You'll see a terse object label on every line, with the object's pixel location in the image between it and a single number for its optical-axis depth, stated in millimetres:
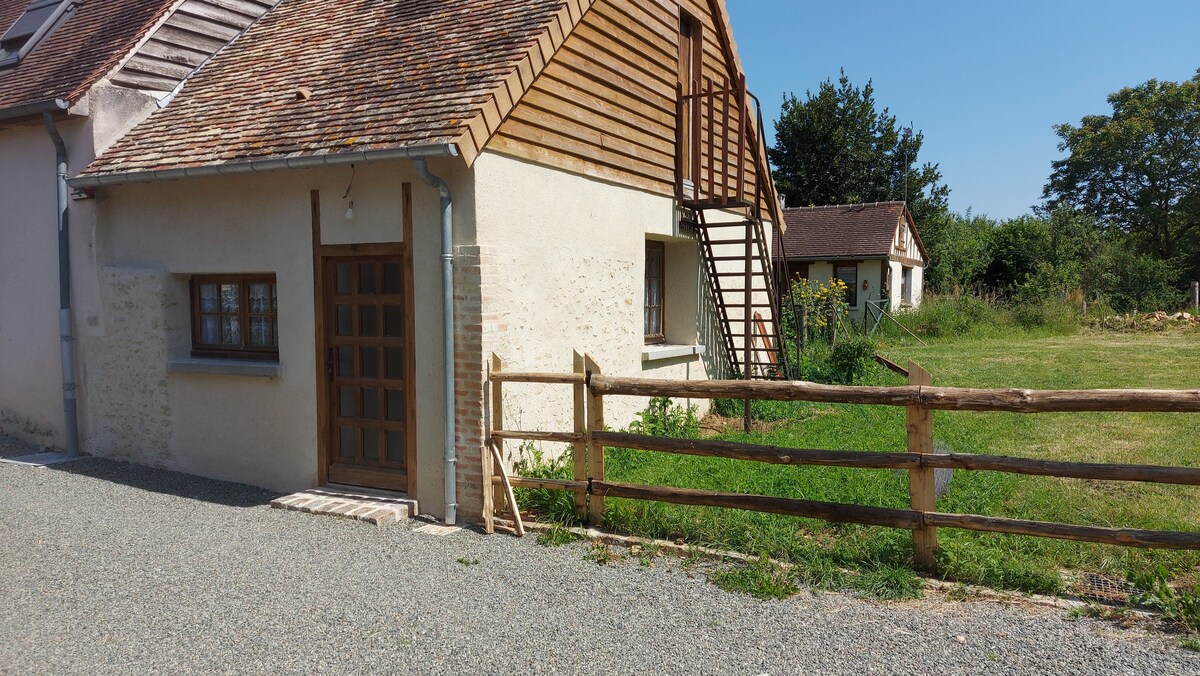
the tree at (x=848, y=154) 36938
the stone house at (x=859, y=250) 29094
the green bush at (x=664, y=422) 9414
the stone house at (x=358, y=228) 6953
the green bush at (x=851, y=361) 13914
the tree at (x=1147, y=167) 45844
